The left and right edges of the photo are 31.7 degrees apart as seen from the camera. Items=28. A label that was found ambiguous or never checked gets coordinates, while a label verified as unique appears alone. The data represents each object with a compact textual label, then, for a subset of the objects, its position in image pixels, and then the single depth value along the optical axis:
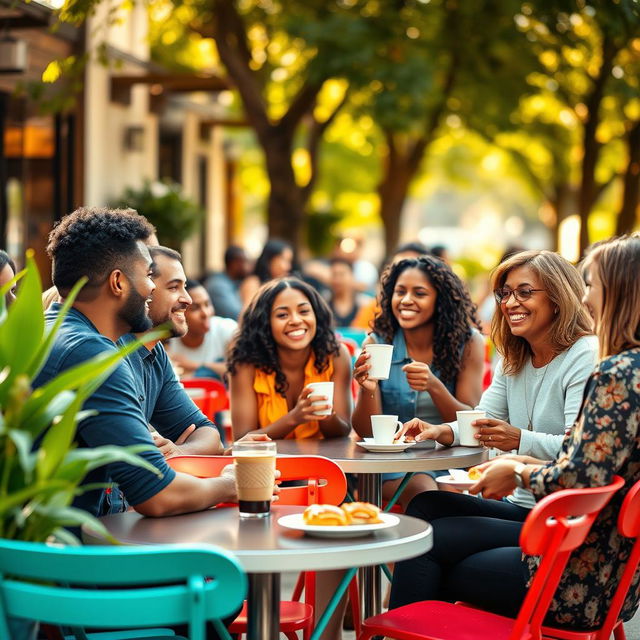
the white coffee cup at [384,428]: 4.42
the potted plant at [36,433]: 2.36
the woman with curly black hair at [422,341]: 5.37
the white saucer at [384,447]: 4.39
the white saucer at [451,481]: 3.95
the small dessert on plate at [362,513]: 2.94
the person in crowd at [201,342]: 7.55
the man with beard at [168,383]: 4.34
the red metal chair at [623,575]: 3.16
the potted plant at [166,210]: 15.45
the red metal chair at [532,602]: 2.93
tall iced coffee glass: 3.12
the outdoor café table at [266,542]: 2.71
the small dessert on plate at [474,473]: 3.48
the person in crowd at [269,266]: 10.40
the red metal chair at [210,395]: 6.32
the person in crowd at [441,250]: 11.34
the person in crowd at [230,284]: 10.03
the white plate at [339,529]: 2.86
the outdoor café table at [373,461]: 4.13
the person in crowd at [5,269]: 4.91
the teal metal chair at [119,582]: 2.38
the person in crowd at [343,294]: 10.92
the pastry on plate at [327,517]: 2.91
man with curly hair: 3.11
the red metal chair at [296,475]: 3.65
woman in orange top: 5.46
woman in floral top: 3.14
